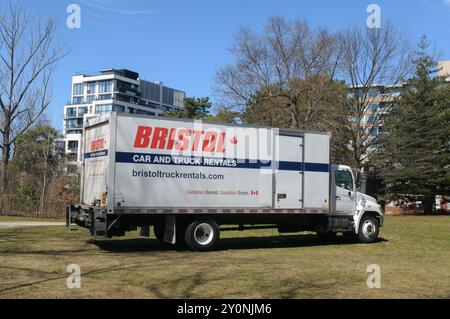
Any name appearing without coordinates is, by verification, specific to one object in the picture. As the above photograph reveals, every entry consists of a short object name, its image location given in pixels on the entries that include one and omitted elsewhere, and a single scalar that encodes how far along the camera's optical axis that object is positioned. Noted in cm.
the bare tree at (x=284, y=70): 3653
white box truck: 1301
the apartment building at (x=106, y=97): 12525
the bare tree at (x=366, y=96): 3909
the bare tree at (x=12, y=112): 3475
